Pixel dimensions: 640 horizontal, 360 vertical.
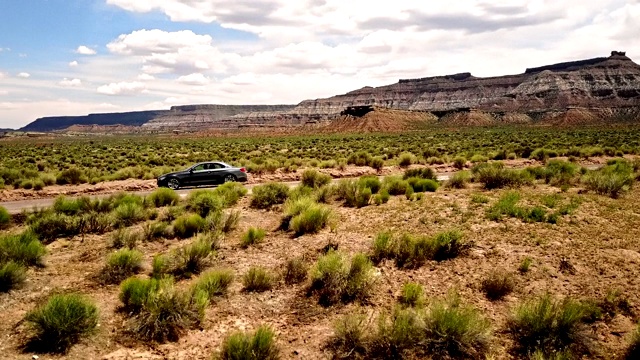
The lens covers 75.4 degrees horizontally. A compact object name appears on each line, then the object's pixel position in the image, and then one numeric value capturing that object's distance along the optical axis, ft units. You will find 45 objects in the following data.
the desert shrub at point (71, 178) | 81.35
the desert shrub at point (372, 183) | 55.47
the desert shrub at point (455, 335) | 20.70
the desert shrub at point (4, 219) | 45.55
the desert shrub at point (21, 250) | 31.40
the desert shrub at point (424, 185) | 57.00
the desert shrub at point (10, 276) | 27.94
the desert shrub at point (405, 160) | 100.35
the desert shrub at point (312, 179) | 61.97
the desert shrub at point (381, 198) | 48.91
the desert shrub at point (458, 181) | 58.49
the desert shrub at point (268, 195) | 50.90
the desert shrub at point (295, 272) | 29.96
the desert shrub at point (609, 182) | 48.90
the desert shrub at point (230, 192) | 51.67
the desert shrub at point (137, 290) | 25.39
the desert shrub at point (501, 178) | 56.39
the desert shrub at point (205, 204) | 45.48
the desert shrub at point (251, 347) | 19.98
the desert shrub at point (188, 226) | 40.09
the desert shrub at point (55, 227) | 39.91
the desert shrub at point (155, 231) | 39.17
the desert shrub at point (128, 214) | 43.55
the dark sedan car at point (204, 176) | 73.00
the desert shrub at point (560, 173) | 57.39
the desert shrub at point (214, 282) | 27.33
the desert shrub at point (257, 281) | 28.63
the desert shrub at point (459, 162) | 98.37
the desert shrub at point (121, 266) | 30.47
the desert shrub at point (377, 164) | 94.91
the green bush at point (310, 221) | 39.32
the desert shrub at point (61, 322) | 21.65
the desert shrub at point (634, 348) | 20.01
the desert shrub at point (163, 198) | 52.49
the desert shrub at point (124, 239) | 36.68
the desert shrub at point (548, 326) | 20.90
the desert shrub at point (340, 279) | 26.94
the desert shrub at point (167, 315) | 23.04
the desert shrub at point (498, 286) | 26.02
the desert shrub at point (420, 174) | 64.95
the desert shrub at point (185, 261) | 31.01
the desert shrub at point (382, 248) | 32.35
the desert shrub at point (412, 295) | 25.37
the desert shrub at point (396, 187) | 54.70
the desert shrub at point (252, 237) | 37.17
